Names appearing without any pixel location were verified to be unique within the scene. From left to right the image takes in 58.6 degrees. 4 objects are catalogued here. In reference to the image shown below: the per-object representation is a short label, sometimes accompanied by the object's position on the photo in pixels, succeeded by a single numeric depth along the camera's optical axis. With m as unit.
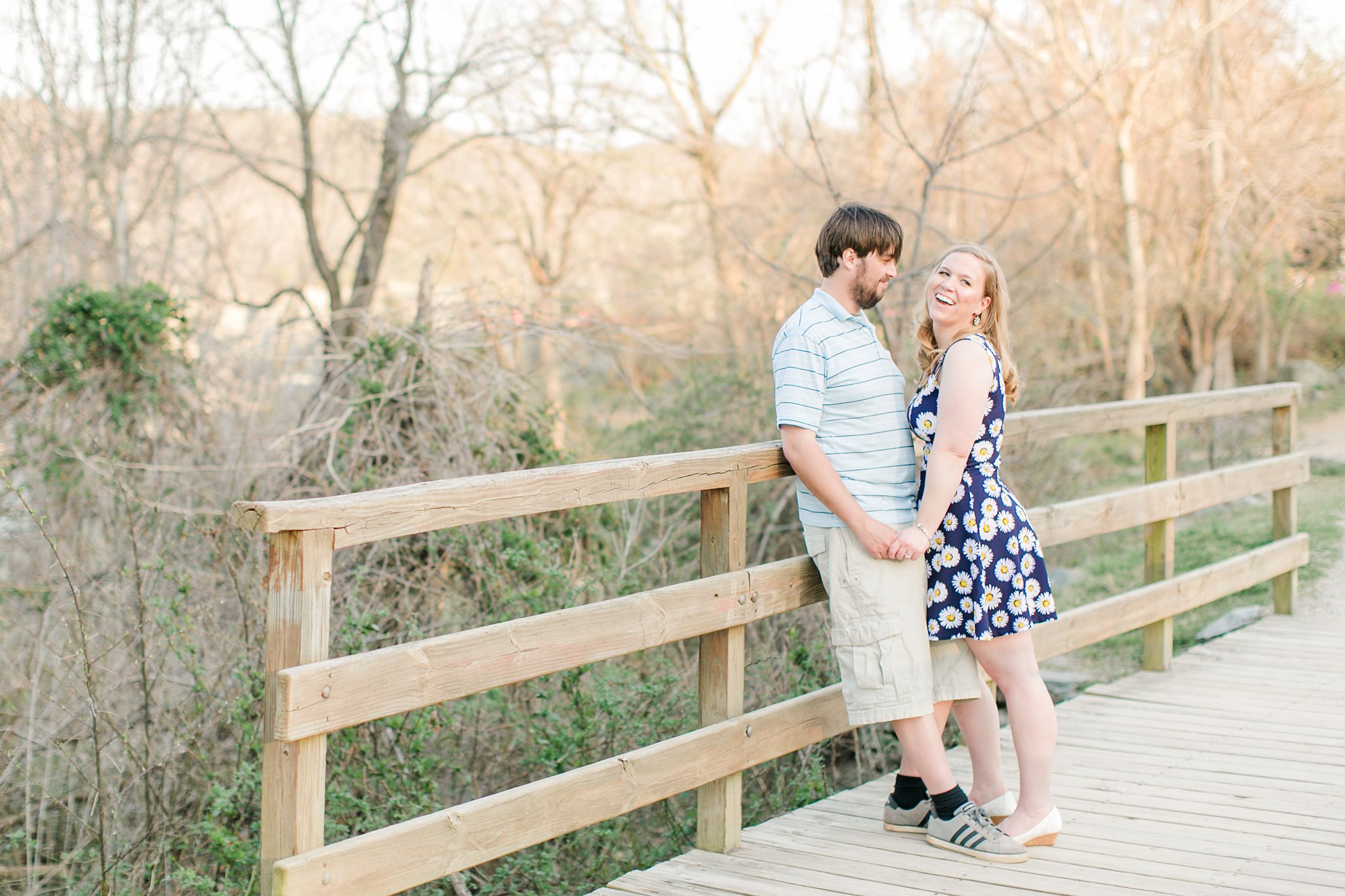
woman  3.17
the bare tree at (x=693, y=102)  15.79
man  3.13
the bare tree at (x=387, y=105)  10.89
